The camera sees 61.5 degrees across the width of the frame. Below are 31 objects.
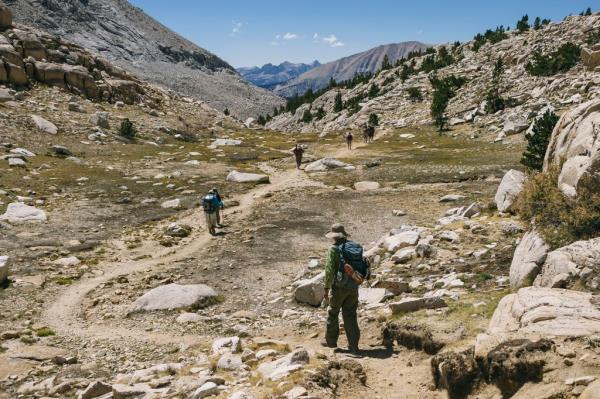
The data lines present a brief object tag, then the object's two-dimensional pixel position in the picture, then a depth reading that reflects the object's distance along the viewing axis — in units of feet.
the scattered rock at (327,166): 142.92
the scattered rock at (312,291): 51.65
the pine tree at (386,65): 418.96
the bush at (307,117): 379.90
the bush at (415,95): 297.70
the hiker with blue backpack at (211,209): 82.99
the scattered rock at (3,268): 57.62
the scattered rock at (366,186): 117.20
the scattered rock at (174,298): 52.42
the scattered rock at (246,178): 126.72
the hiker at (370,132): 217.34
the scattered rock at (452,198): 95.35
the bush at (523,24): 354.13
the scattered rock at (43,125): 161.38
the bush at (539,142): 95.61
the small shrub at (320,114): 367.25
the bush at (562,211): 38.52
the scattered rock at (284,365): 31.14
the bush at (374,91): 342.38
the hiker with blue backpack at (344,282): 36.86
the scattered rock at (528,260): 38.70
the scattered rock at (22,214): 82.43
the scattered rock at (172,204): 100.32
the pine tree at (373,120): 271.69
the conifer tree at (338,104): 356.46
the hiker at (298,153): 146.82
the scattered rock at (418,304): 40.88
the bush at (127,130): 183.52
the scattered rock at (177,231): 83.30
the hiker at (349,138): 189.20
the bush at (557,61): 233.14
